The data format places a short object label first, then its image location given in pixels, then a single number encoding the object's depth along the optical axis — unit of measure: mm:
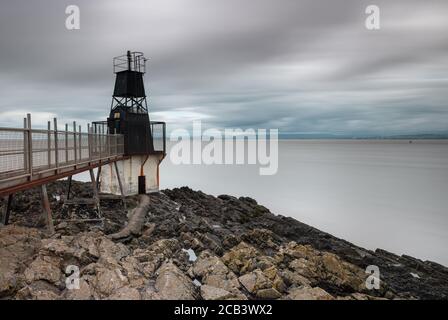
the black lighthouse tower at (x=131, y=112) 21875
